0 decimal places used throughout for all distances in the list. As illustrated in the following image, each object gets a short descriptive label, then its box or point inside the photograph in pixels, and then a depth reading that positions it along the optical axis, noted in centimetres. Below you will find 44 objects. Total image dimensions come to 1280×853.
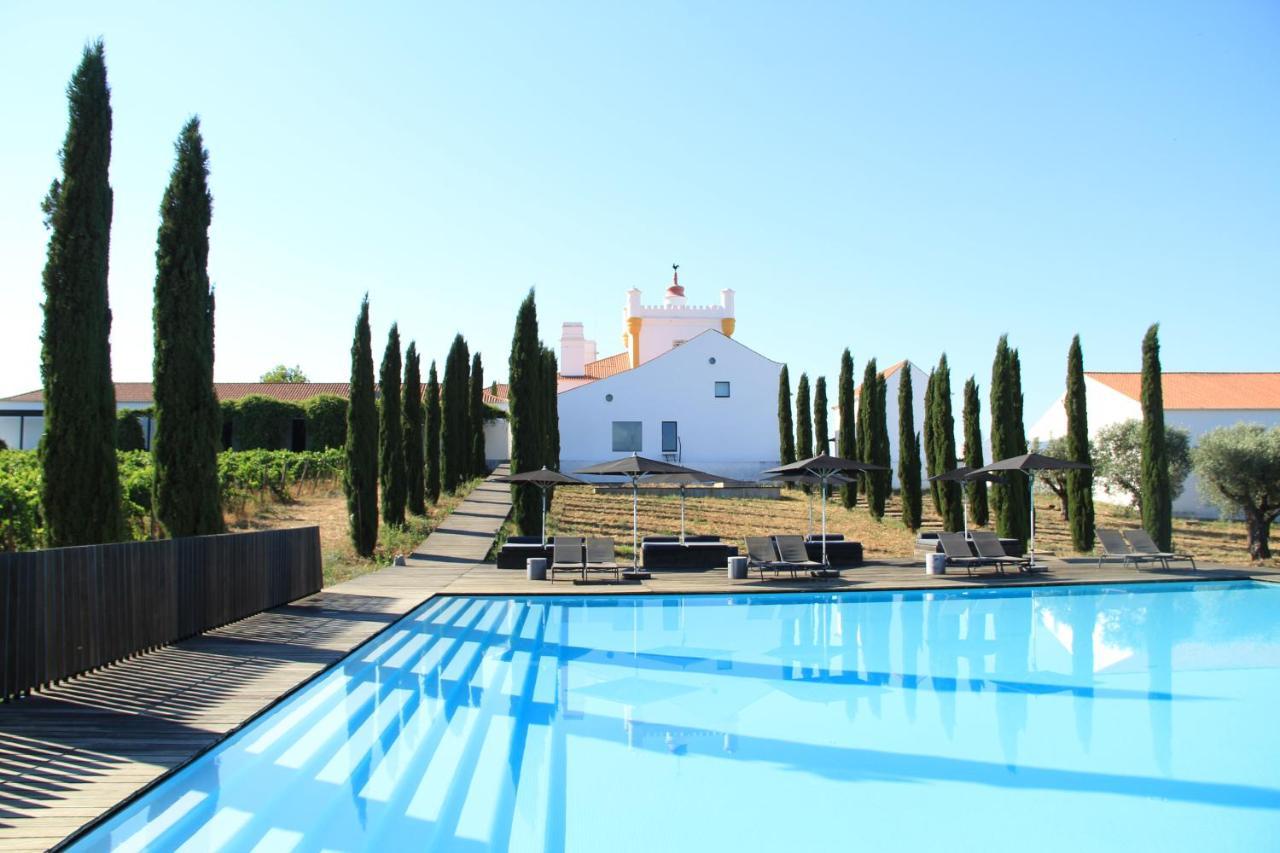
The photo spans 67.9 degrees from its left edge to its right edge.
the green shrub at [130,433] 3802
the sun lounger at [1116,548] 1990
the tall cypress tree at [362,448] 2019
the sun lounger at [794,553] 1842
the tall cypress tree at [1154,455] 2323
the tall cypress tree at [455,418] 3020
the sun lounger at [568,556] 1788
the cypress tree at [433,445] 2903
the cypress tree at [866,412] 3244
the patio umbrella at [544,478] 1902
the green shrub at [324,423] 4191
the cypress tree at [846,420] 3259
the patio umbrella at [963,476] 2151
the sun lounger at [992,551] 1905
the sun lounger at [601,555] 1798
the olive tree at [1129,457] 3109
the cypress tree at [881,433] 3203
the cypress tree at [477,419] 3475
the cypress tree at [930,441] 2883
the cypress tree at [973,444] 2569
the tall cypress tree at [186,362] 1359
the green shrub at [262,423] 4181
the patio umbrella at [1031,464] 1973
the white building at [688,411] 3859
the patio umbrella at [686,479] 2016
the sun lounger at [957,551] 1877
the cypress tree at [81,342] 1177
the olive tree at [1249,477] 2286
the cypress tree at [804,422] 3828
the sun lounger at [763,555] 1795
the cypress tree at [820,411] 3761
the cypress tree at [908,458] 2728
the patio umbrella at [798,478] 2198
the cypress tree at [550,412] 3362
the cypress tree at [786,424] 3834
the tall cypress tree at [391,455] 2277
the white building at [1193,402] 3558
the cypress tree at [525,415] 2225
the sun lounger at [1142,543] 1997
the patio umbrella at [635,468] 1889
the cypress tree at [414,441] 2577
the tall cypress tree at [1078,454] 2384
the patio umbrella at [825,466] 1978
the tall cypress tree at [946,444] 2623
